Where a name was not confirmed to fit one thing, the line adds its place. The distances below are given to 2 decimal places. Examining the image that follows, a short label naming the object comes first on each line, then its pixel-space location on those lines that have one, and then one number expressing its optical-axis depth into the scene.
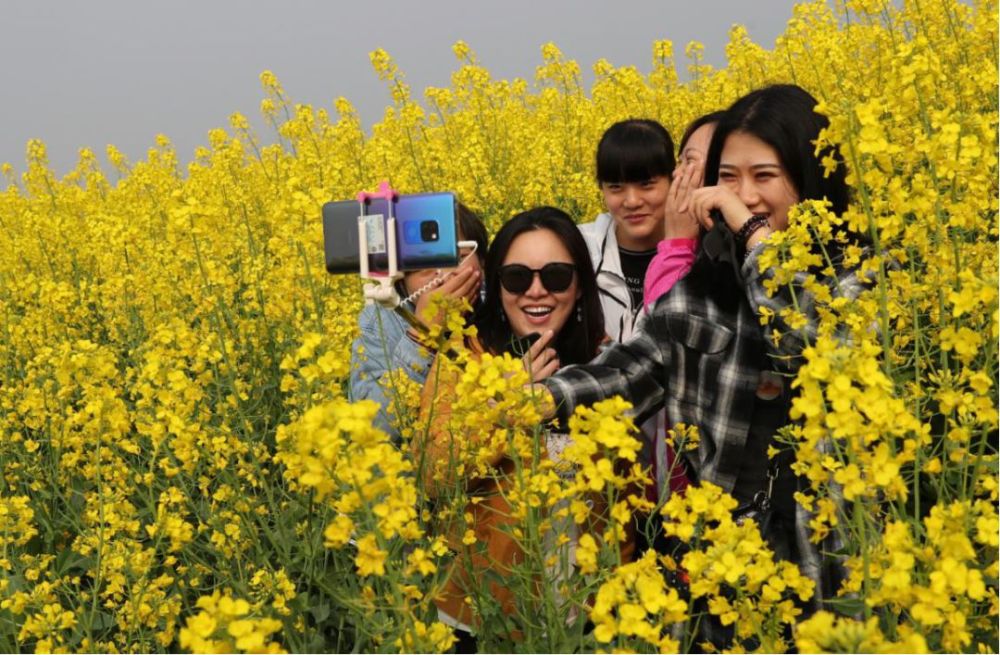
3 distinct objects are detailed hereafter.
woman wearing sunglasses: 2.08
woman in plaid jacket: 1.83
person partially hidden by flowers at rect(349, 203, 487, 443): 2.19
